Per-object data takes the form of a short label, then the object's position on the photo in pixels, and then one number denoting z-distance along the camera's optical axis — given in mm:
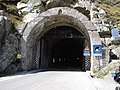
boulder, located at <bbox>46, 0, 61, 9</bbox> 13859
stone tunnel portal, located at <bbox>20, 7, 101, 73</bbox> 10821
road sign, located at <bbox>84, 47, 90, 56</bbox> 10074
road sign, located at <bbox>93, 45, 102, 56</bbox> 9253
